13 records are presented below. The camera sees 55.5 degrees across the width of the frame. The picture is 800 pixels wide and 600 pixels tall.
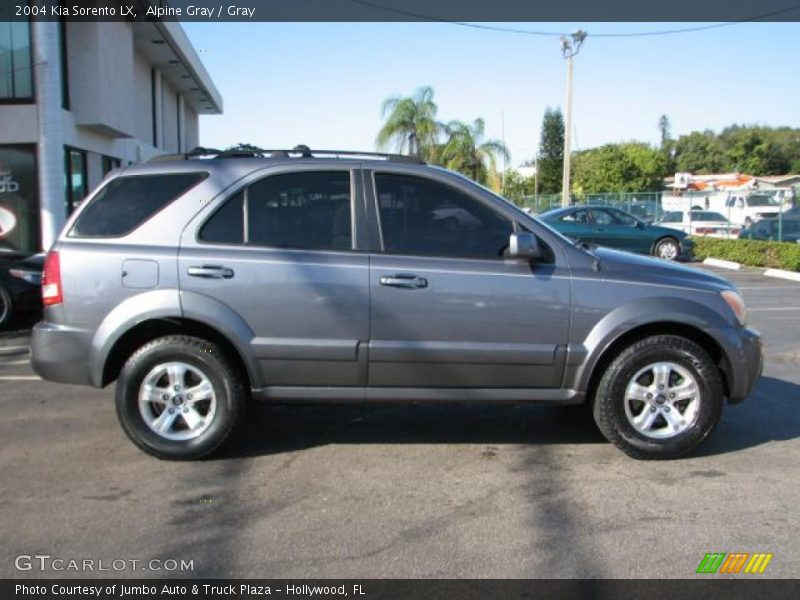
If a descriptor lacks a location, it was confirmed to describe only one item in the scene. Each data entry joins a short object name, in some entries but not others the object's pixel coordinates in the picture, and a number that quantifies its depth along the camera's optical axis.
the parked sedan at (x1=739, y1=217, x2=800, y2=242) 21.31
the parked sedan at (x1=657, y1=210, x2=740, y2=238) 27.56
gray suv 4.79
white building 13.72
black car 9.64
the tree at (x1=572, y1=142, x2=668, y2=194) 68.56
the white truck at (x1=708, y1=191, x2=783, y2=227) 34.88
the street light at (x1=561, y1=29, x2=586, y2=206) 31.09
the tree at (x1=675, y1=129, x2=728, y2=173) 94.74
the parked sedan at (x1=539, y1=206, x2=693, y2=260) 20.12
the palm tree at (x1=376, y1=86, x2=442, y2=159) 35.50
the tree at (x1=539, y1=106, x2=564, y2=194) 85.44
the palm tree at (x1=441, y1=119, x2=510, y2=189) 36.41
